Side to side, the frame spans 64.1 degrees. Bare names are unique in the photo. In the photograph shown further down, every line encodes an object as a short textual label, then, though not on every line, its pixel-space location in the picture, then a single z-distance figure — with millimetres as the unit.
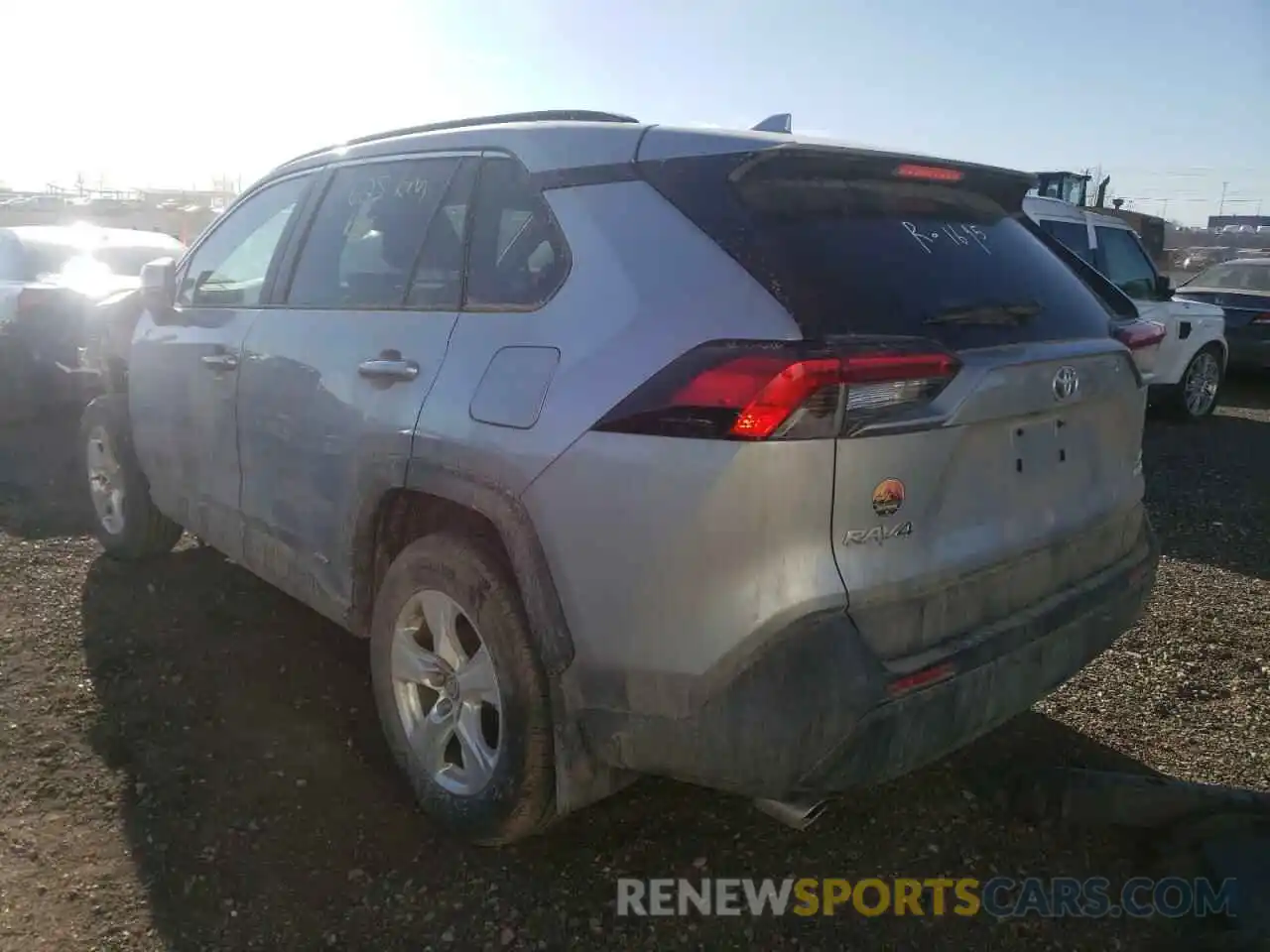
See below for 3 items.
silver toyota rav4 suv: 2078
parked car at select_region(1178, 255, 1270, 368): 11492
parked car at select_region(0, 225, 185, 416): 8266
